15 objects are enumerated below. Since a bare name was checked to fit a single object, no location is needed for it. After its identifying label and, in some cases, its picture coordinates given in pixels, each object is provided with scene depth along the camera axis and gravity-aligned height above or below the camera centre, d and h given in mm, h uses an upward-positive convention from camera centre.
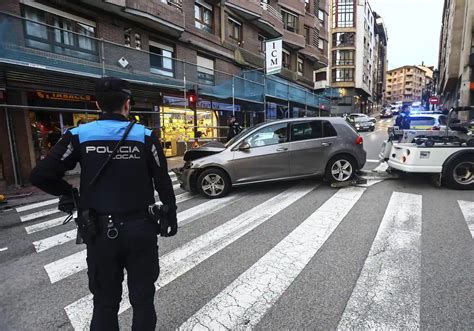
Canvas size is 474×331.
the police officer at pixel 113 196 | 1883 -438
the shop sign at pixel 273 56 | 18422 +4601
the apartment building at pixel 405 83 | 140125 +20943
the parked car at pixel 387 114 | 51962 +2102
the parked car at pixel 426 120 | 12664 +192
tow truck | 6258 -738
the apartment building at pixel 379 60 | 83688 +20977
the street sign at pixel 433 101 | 35950 +2950
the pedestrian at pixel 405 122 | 13210 +149
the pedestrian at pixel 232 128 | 13453 +0
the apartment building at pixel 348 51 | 55156 +14763
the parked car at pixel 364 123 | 26844 +260
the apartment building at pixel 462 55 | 21922 +6102
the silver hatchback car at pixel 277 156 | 6578 -674
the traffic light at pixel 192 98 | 12188 +1293
